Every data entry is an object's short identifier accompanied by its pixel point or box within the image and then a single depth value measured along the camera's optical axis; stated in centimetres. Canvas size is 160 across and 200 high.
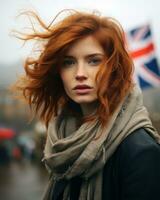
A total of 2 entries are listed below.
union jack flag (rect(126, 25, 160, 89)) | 504
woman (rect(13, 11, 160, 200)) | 127
